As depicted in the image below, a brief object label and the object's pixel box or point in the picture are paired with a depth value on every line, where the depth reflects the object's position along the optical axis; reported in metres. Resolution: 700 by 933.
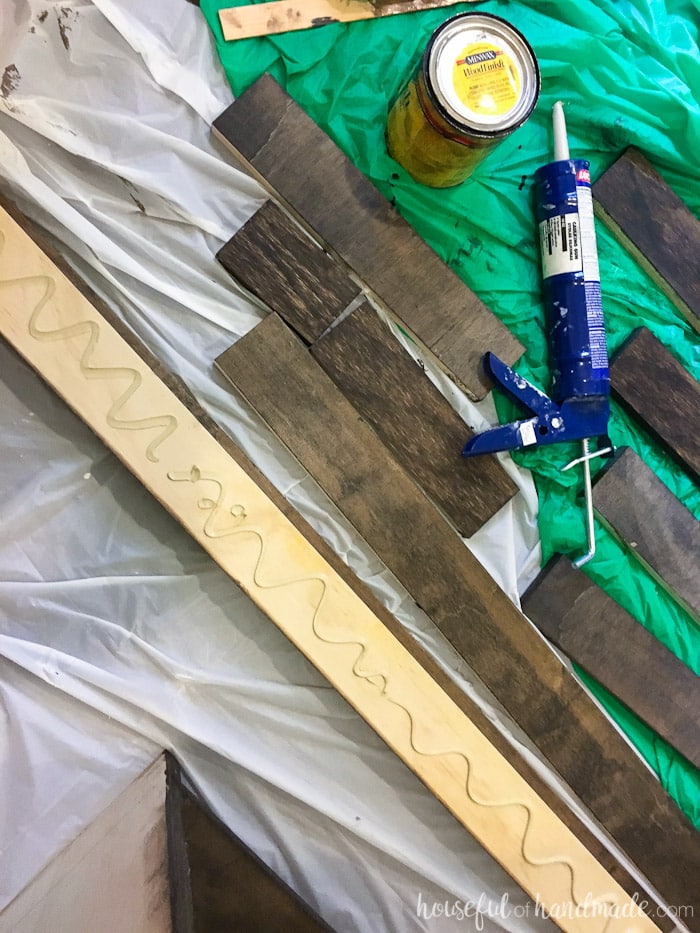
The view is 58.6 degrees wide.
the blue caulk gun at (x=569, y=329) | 0.97
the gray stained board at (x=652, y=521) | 1.03
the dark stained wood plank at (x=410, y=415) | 0.96
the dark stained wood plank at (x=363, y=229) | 0.96
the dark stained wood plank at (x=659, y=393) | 1.04
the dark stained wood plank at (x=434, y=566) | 0.94
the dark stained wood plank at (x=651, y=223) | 1.06
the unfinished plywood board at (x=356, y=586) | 0.91
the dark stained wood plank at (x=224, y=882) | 0.79
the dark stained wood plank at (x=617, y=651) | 1.00
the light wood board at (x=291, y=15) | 0.96
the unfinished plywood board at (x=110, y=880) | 0.75
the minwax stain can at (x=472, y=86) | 0.81
